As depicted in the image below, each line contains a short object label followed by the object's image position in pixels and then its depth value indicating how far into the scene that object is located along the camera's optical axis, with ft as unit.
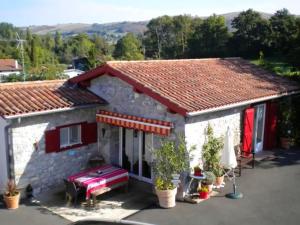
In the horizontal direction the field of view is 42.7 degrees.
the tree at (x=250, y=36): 270.87
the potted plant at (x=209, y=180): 51.24
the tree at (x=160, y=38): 399.65
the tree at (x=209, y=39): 311.88
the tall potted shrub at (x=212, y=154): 53.01
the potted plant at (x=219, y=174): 53.59
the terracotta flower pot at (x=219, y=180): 53.88
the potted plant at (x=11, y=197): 48.42
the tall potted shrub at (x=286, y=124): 73.87
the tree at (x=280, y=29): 245.69
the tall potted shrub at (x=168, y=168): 47.73
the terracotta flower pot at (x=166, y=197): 47.34
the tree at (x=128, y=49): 335.06
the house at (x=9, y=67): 288.71
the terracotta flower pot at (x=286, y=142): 73.92
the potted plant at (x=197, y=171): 51.20
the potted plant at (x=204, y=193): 50.52
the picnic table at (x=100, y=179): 49.26
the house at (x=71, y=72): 235.48
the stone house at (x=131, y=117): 51.08
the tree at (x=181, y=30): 401.51
